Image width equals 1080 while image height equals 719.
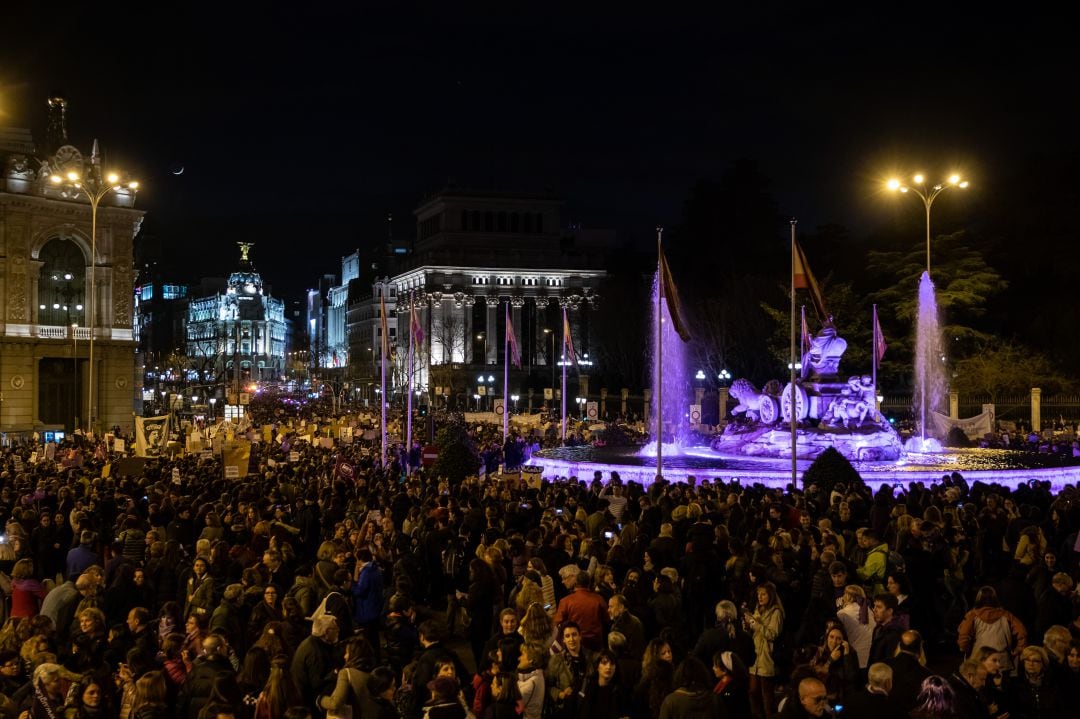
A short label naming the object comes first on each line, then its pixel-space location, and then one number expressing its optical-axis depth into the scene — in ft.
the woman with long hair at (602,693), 23.27
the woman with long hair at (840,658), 24.59
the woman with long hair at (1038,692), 22.75
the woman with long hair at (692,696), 20.85
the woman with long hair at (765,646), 27.14
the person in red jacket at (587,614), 28.50
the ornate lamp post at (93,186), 159.18
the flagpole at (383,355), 97.40
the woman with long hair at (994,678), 22.34
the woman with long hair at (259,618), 28.60
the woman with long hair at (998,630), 26.61
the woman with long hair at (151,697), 21.16
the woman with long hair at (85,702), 22.25
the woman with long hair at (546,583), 30.87
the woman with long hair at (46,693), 22.29
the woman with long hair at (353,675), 22.25
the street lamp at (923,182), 94.12
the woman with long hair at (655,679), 22.74
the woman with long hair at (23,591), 31.83
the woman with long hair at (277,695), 22.02
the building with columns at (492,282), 329.93
